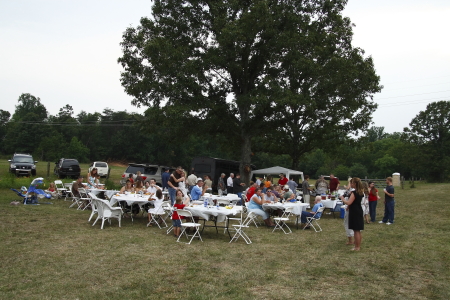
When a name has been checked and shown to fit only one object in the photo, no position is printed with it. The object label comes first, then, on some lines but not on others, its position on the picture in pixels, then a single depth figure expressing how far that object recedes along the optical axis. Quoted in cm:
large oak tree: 1750
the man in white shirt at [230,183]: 1825
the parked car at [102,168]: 3088
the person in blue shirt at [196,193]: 1166
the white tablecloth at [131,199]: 1028
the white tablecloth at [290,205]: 1029
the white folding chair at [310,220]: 1026
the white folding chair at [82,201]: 1269
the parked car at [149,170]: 2177
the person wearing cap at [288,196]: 1184
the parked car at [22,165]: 2417
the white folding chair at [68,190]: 1515
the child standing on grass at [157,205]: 988
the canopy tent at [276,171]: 2342
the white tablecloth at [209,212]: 850
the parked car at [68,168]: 2586
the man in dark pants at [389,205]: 1134
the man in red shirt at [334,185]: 1769
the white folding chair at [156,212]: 984
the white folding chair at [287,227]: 985
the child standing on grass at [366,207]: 1183
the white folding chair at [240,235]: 833
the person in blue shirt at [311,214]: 1060
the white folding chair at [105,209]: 929
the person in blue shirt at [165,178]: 1487
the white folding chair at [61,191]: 1562
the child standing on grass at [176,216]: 869
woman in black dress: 765
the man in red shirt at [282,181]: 1829
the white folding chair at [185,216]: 787
